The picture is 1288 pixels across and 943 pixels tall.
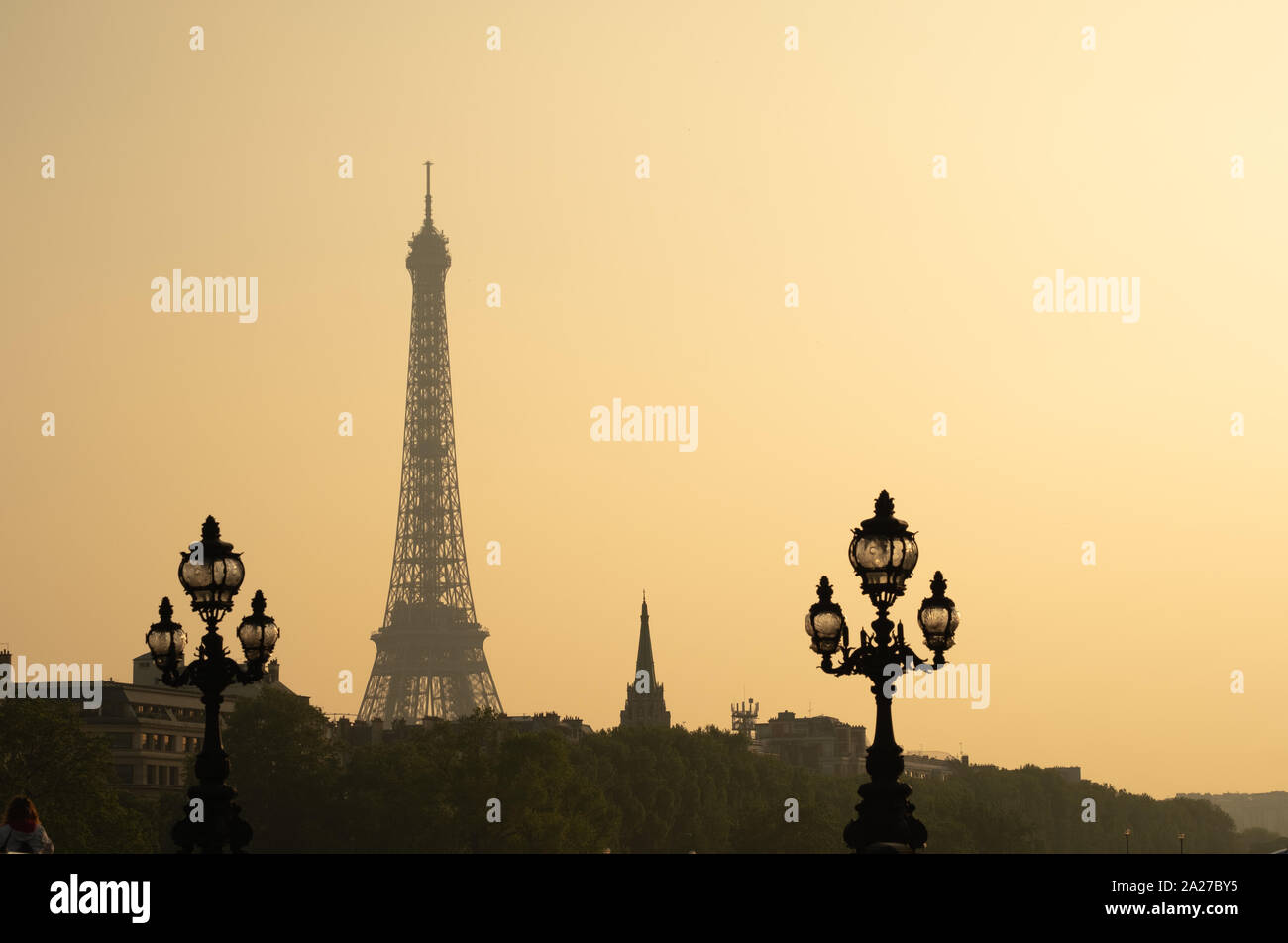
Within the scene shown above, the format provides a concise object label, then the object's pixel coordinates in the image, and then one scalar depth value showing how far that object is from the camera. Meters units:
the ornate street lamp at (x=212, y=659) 29.67
